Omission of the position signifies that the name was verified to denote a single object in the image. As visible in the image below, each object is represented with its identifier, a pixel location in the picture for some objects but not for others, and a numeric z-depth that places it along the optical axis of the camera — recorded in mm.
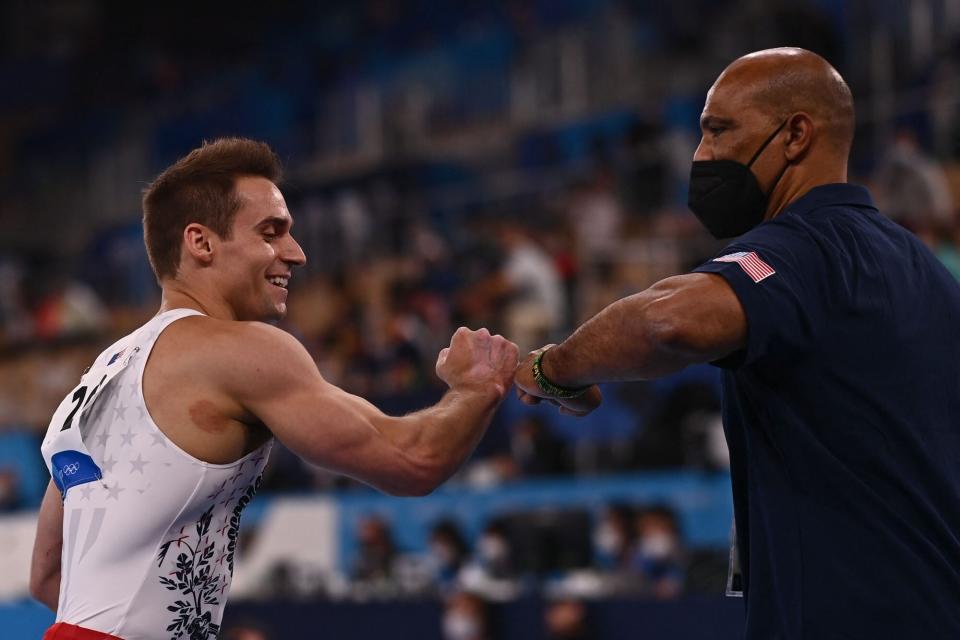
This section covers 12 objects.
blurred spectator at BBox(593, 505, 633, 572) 9602
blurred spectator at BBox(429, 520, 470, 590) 10453
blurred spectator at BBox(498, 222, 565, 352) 12320
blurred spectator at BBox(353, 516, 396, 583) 10758
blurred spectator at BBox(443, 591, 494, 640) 8258
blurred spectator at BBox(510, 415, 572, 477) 10953
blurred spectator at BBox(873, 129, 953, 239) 10781
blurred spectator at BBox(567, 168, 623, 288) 13531
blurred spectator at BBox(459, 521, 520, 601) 10047
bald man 3293
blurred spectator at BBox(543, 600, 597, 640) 7914
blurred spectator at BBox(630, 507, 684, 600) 9203
